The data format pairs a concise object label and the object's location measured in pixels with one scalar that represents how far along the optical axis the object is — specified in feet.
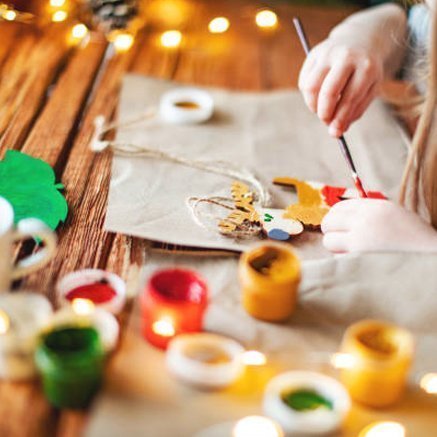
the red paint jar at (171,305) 2.24
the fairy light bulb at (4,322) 2.11
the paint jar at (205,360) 2.11
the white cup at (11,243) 2.23
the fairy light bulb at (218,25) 4.74
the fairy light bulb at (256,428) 2.02
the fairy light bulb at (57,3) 4.21
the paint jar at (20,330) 2.04
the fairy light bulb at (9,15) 3.80
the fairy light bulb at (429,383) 2.29
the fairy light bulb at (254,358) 2.28
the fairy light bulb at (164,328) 2.25
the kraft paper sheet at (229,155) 2.92
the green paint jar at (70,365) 1.96
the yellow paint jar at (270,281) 2.36
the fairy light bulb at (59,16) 4.09
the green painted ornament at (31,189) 2.83
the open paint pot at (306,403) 2.02
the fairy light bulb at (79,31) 4.29
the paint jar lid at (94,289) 2.40
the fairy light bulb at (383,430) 2.10
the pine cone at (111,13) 4.42
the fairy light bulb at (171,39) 4.57
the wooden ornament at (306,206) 3.02
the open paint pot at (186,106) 3.72
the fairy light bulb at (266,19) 4.86
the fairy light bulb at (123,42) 4.43
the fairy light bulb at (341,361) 2.30
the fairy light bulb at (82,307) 2.32
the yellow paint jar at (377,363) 2.12
